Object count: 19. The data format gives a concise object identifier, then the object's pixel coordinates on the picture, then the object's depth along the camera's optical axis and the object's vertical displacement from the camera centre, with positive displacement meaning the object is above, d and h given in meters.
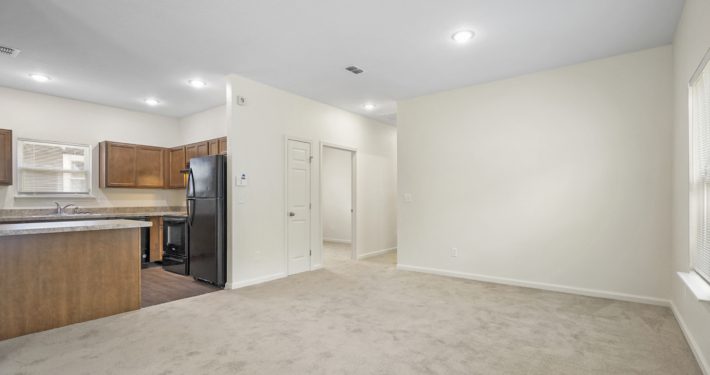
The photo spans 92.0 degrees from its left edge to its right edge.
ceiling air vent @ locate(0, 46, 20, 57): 3.57 +1.47
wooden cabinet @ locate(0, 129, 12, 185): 4.70 +0.46
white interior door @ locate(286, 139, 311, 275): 4.97 -0.27
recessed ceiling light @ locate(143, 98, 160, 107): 5.51 +1.44
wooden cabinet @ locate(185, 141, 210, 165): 5.63 +0.67
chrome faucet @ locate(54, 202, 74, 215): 5.25 -0.30
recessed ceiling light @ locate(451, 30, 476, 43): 3.23 +1.46
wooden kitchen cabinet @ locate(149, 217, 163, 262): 5.84 -0.86
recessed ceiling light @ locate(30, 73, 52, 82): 4.39 +1.47
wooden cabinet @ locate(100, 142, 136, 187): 5.63 +0.42
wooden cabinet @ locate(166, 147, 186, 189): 6.36 +0.32
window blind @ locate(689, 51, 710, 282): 2.32 +0.14
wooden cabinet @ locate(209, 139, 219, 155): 5.40 +0.67
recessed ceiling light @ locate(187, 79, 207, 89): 4.63 +1.46
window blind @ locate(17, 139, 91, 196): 5.08 +0.33
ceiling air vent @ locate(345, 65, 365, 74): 4.11 +1.45
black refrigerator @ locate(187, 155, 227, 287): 4.31 -0.38
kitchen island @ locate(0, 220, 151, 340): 2.76 -0.74
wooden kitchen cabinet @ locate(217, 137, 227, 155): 5.26 +0.67
